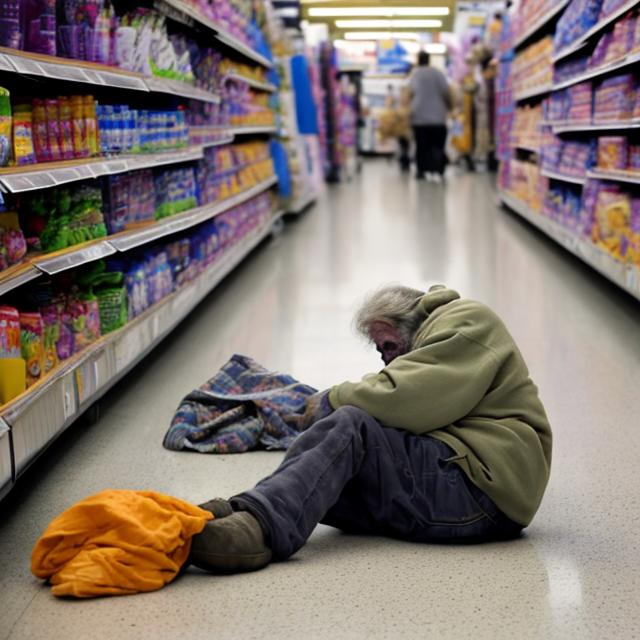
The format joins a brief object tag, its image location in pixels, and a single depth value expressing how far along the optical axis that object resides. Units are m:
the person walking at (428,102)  14.78
